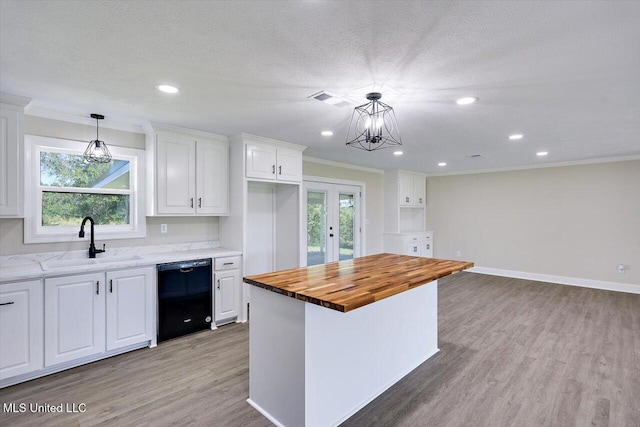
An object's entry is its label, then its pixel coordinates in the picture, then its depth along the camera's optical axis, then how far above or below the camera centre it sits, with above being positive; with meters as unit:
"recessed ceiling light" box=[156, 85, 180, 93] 2.44 +1.01
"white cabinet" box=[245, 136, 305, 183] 3.94 +0.73
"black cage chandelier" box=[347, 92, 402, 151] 2.44 +0.98
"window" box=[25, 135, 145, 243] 3.04 +0.25
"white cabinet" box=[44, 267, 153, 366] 2.65 -0.89
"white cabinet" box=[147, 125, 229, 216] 3.48 +0.51
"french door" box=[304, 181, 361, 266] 5.56 -0.12
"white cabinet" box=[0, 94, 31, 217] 2.61 +0.51
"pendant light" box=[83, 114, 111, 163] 3.30 +0.68
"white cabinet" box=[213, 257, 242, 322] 3.69 -0.88
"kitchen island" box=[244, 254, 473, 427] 1.90 -0.85
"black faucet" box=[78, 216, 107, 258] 3.18 -0.30
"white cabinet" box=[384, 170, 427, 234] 6.92 +0.44
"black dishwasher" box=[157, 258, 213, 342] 3.29 -0.91
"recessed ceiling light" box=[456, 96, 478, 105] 2.65 +0.99
